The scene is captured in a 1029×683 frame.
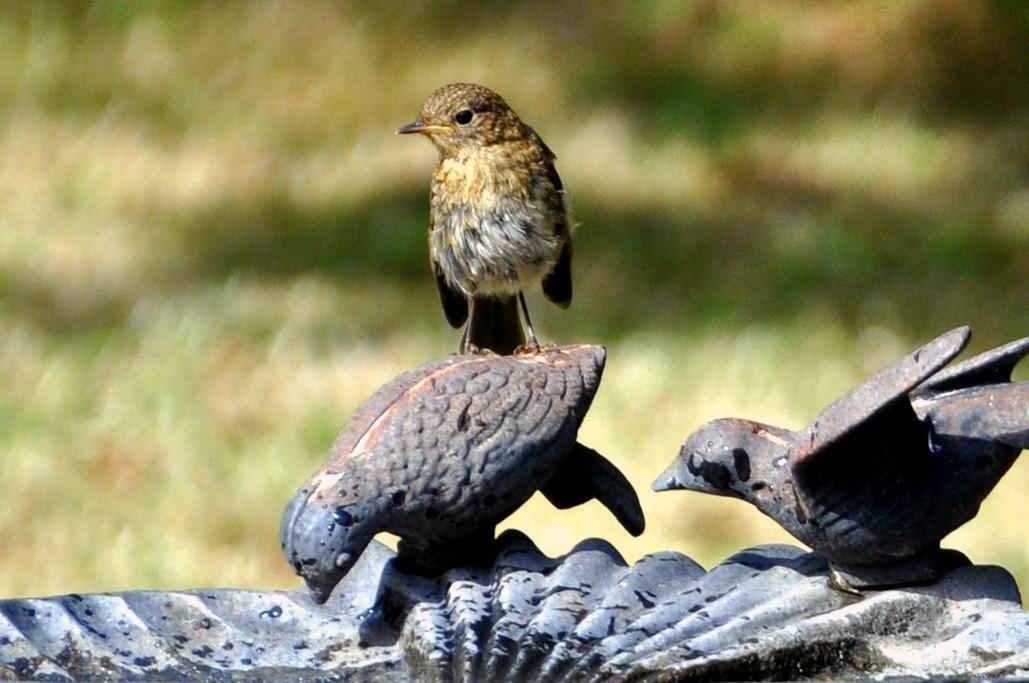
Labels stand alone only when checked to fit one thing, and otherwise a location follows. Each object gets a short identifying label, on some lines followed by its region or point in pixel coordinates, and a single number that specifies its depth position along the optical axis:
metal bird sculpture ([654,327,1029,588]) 5.16
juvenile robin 8.84
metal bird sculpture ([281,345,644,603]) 5.21
